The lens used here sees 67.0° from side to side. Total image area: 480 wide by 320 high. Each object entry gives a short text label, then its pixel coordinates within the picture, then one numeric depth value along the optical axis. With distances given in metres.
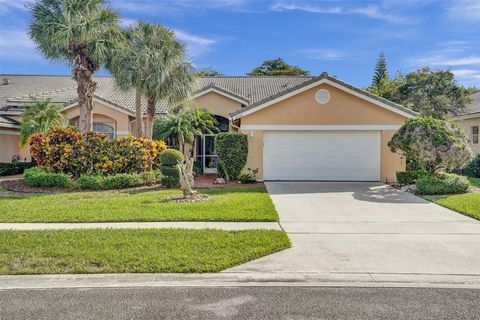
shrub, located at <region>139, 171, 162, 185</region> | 14.14
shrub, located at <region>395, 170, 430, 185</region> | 14.04
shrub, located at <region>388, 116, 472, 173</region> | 12.65
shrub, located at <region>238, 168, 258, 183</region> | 15.33
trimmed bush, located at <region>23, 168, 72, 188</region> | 13.44
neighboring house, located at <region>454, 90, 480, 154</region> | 22.08
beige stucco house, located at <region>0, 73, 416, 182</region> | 15.61
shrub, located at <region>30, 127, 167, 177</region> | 14.30
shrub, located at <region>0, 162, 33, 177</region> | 18.09
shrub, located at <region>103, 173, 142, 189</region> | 13.45
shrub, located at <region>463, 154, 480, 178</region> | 19.00
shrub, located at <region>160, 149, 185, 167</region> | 13.91
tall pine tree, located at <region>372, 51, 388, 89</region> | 51.51
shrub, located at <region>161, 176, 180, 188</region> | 13.70
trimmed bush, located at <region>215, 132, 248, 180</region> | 15.13
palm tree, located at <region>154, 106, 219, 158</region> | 18.08
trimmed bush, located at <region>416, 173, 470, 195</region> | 12.28
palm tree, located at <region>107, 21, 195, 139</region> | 16.38
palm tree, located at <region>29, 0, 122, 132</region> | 14.55
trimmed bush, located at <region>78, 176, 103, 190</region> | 13.34
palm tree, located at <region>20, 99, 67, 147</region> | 18.70
